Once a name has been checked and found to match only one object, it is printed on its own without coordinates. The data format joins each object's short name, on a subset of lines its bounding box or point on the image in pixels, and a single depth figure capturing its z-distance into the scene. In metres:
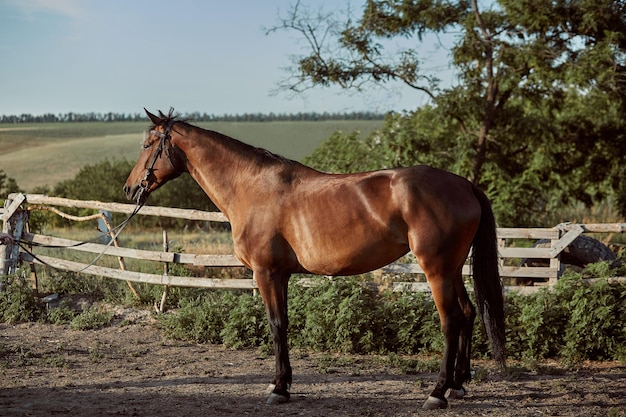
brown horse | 4.85
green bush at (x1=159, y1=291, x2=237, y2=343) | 7.45
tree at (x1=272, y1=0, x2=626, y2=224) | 12.47
